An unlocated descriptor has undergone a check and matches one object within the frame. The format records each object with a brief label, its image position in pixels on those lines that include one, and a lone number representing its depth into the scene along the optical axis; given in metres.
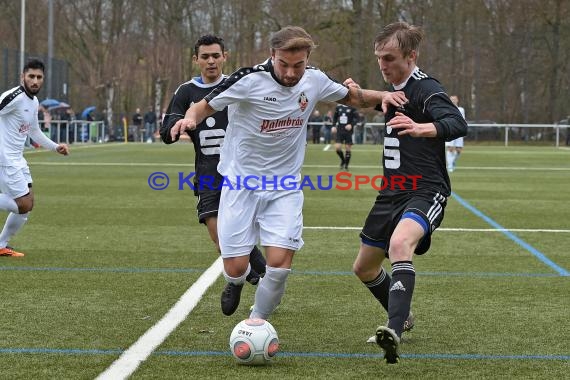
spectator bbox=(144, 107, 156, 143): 52.75
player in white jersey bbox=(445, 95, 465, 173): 26.58
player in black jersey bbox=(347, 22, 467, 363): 6.14
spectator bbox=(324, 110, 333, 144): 50.60
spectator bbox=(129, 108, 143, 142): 52.62
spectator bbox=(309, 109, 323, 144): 49.96
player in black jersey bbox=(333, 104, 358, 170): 26.71
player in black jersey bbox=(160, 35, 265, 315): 7.88
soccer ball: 5.78
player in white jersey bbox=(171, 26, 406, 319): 6.23
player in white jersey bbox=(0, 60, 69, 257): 10.51
